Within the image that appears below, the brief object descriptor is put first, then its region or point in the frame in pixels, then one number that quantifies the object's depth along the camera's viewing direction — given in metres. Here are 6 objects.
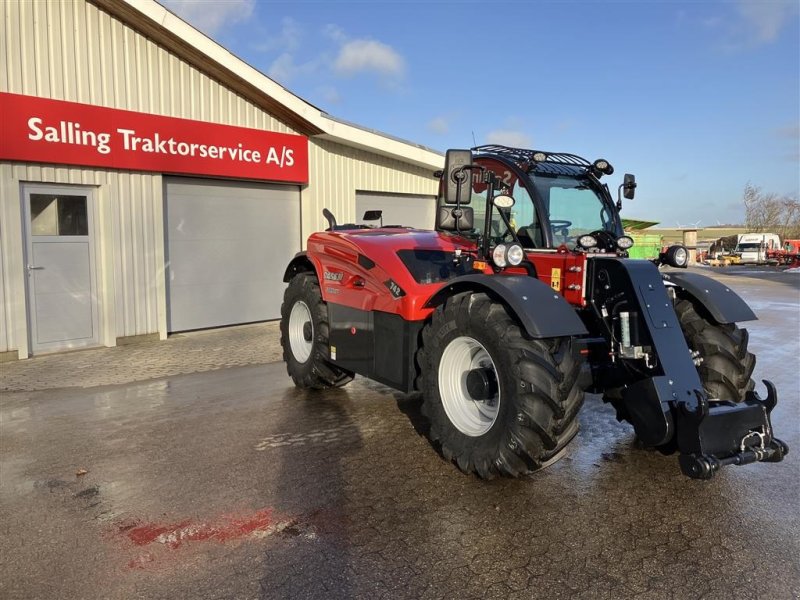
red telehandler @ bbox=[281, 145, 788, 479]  3.57
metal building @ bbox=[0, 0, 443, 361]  8.23
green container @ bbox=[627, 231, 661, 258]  20.82
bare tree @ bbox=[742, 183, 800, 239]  55.34
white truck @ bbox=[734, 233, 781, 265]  38.34
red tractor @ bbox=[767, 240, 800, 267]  35.66
